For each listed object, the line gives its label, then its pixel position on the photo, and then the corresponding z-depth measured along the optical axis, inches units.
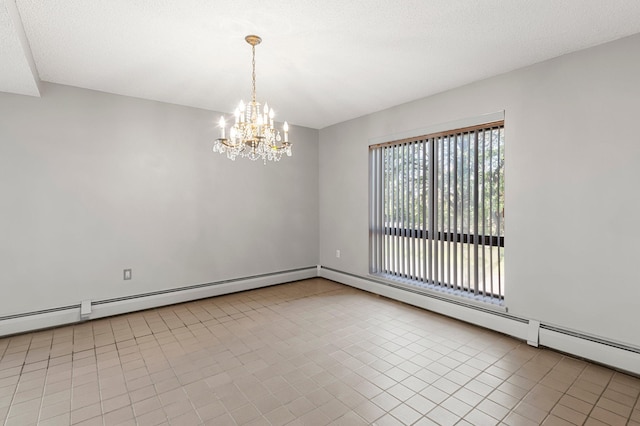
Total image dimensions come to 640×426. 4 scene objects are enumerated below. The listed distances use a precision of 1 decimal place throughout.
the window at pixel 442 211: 132.2
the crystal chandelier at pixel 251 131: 100.1
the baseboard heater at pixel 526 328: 99.1
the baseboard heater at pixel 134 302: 128.0
